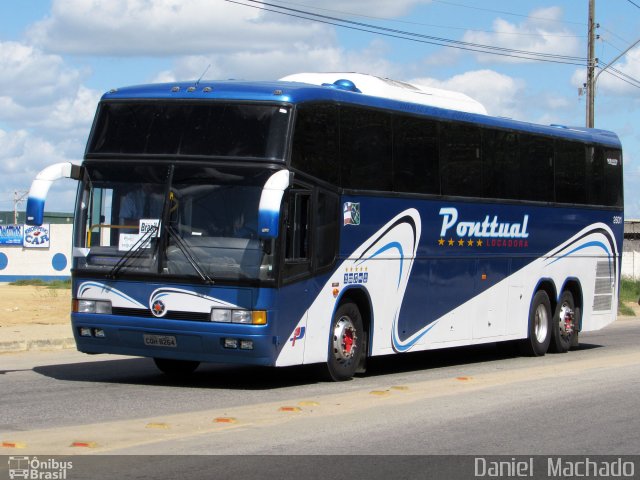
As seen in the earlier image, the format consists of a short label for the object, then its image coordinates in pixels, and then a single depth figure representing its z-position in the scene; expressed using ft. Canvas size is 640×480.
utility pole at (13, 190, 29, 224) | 253.24
